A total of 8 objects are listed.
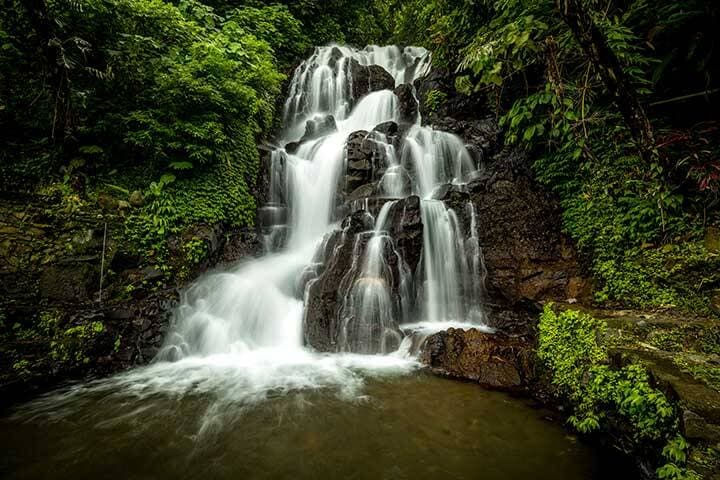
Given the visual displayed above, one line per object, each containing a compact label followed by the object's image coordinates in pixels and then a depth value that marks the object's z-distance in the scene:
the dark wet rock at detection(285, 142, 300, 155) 10.27
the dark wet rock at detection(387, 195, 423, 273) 6.15
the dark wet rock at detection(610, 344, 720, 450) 2.14
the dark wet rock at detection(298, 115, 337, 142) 11.05
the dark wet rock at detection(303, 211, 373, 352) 5.39
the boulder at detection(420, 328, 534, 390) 4.02
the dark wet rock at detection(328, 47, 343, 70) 13.56
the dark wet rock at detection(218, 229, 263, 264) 6.97
